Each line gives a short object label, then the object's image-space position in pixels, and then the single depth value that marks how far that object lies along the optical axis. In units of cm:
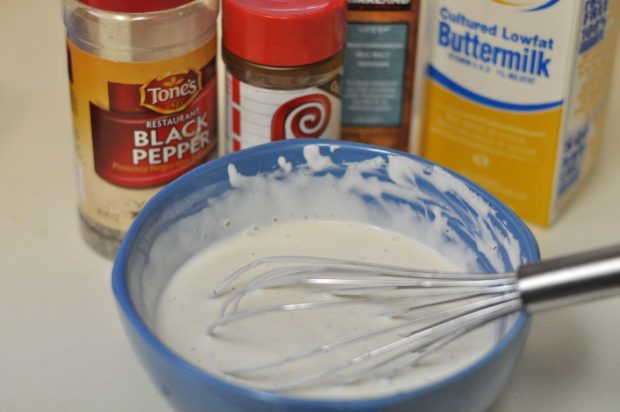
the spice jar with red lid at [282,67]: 64
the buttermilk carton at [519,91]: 66
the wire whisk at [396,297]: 53
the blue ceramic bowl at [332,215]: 52
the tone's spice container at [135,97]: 63
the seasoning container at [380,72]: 69
